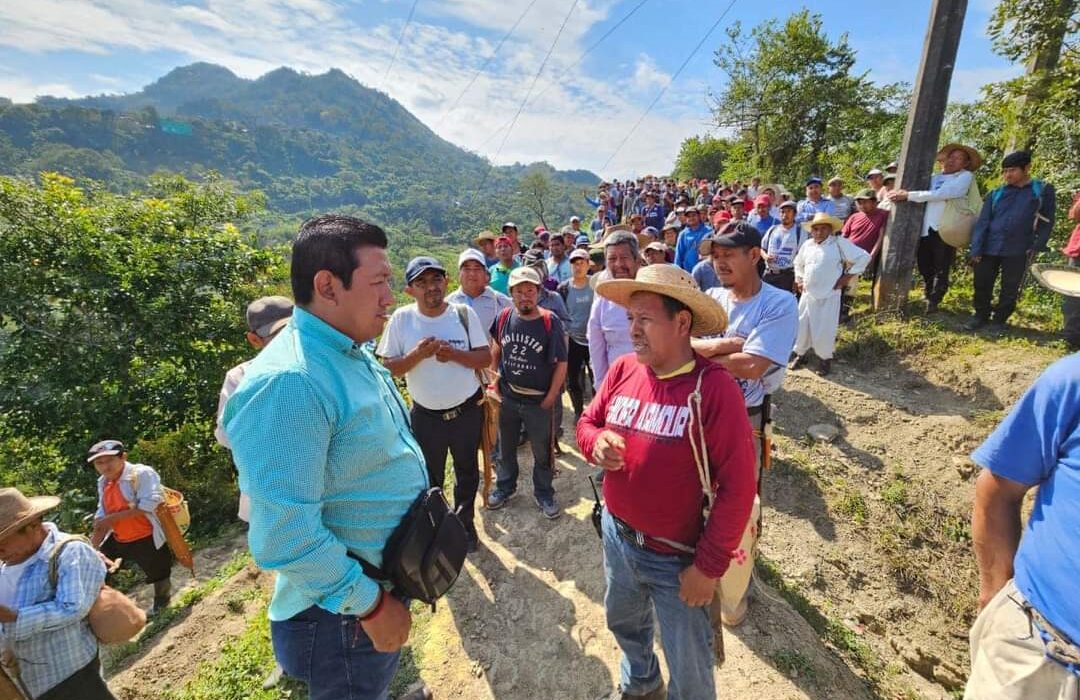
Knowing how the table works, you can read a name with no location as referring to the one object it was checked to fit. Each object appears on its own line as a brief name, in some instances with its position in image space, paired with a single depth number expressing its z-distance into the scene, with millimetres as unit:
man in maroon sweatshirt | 1803
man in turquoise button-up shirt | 1343
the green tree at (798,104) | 18016
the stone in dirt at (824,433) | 4852
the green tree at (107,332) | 8008
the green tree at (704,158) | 31152
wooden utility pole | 5375
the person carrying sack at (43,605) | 2246
